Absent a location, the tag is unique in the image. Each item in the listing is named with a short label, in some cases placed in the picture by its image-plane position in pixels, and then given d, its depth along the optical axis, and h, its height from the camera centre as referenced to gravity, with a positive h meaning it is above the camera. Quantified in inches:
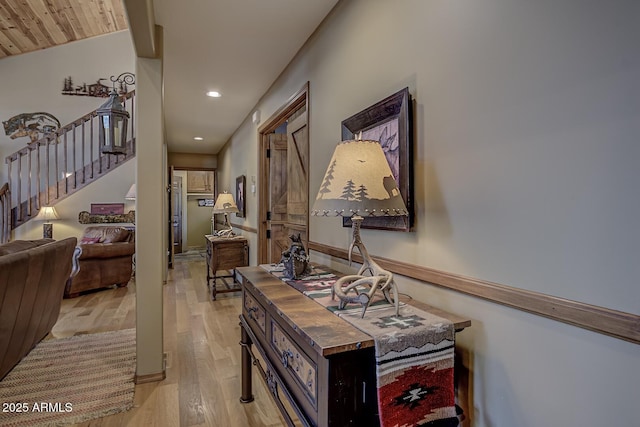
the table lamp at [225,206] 191.2 +1.6
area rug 78.6 -46.7
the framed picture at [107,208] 258.2 +0.9
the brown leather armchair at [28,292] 85.7 -24.0
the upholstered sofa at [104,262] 182.9 -29.9
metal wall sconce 96.5 +23.9
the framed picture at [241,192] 207.4 +10.3
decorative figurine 69.2 -10.8
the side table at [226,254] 177.2 -23.7
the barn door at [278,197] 152.6 +5.3
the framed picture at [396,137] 58.4 +12.9
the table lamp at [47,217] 238.1 -5.4
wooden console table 37.9 -18.9
